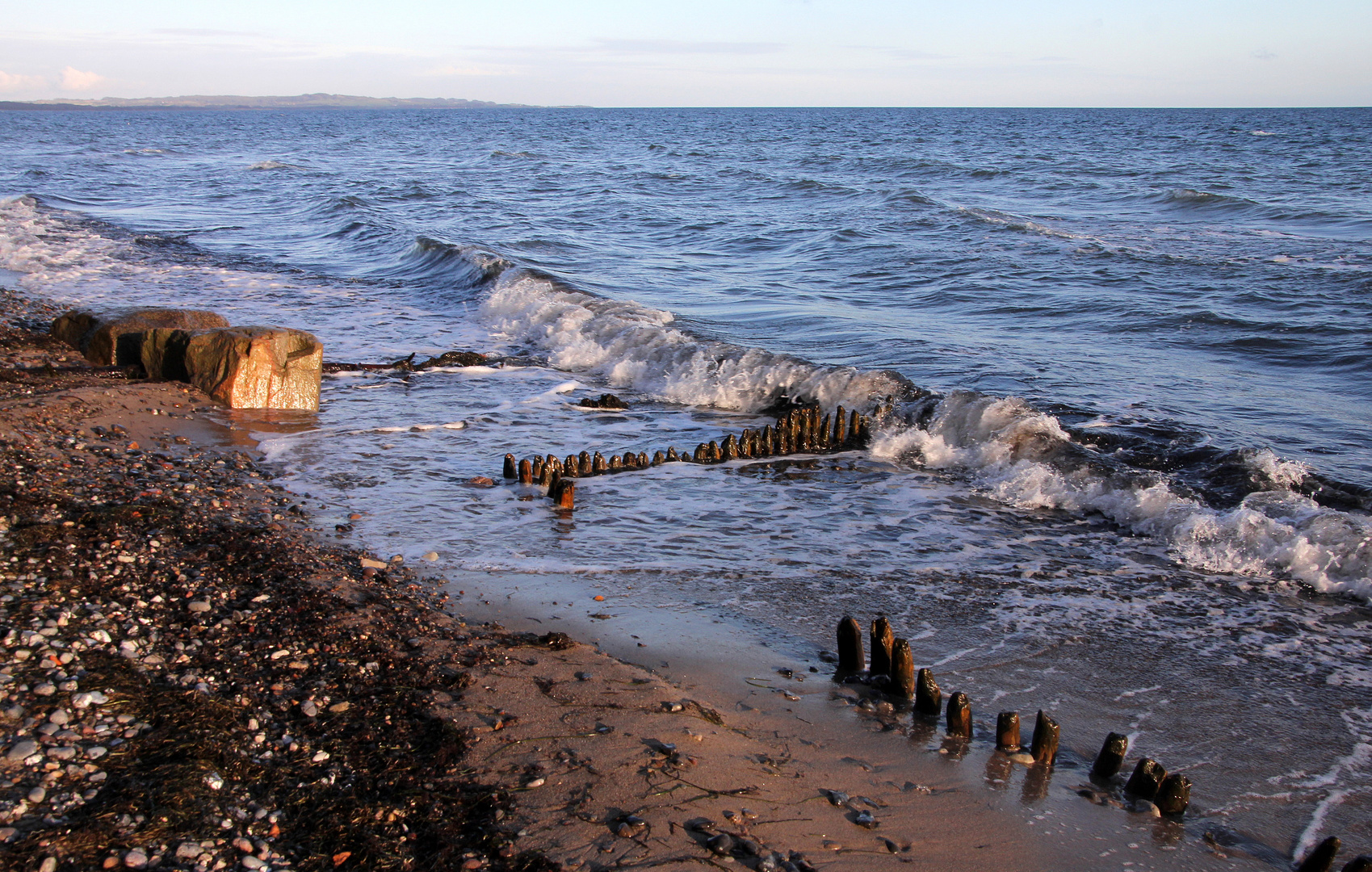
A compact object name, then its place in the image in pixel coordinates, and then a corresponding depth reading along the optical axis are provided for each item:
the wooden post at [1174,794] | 4.33
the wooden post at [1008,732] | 4.66
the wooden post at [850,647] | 5.33
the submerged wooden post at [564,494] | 7.96
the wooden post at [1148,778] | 4.38
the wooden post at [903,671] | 5.15
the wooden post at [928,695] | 4.96
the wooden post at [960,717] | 4.81
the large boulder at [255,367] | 10.09
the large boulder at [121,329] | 10.74
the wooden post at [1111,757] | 4.51
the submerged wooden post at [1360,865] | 3.63
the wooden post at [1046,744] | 4.61
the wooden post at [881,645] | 5.23
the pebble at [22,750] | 3.64
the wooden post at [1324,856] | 3.80
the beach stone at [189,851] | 3.38
